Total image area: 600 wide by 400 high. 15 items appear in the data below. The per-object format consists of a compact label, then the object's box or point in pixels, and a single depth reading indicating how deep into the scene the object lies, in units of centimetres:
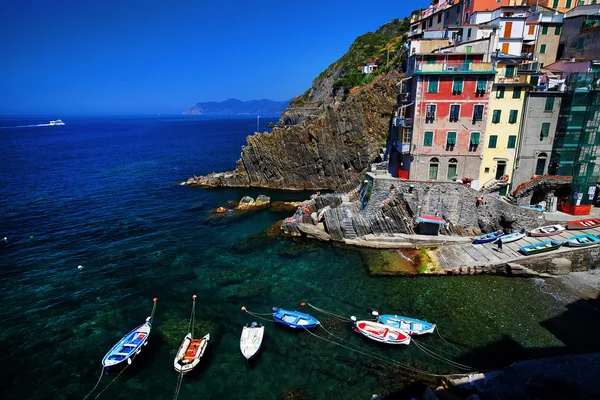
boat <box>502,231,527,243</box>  3506
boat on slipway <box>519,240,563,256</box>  3184
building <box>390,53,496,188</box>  3641
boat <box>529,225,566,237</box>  3438
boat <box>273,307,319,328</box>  2580
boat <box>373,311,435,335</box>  2459
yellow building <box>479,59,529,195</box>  3691
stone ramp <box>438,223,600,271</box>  3225
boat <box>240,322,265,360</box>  2323
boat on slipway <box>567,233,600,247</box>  3194
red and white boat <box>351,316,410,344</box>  2381
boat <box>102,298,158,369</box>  2258
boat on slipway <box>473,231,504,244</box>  3556
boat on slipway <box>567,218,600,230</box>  3475
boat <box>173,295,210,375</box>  2206
